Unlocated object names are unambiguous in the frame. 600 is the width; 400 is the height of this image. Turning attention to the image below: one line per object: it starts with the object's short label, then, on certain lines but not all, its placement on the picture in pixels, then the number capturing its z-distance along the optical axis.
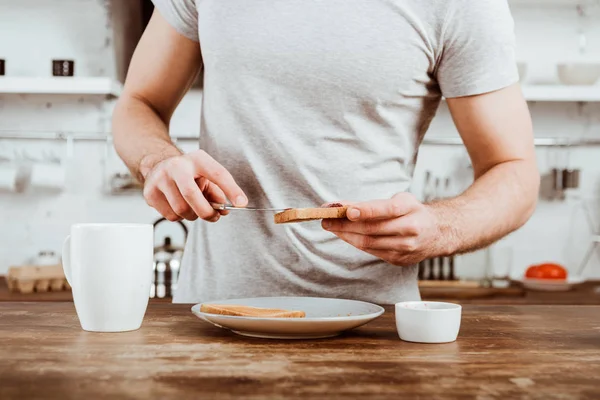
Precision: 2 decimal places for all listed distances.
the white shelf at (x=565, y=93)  2.80
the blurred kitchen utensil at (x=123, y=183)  2.88
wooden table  0.64
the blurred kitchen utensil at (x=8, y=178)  2.72
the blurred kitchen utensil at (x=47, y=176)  2.74
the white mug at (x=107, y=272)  0.89
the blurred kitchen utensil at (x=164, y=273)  2.46
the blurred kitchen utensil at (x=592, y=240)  3.06
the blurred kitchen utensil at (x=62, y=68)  2.79
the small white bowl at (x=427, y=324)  0.84
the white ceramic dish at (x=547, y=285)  2.63
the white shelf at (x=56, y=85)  2.72
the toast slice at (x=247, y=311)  0.85
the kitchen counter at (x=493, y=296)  2.44
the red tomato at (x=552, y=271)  2.70
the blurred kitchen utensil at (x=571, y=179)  2.91
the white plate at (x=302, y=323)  0.81
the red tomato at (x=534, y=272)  2.72
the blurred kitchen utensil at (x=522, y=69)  2.83
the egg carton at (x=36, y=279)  2.46
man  1.27
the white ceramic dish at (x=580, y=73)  2.84
